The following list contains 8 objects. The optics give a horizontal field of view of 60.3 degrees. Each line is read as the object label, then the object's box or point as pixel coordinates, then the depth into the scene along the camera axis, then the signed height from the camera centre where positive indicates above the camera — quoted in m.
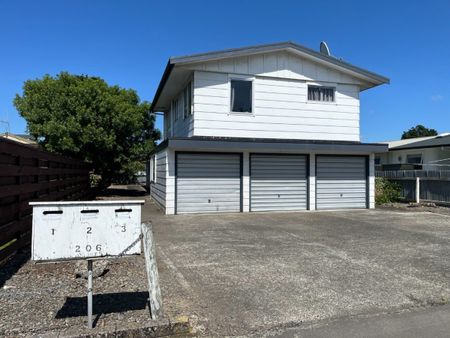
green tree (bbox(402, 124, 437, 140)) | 76.16 +9.49
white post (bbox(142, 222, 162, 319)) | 3.88 -0.97
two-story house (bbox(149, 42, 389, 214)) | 13.43 +1.56
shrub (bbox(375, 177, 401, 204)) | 17.69 -0.57
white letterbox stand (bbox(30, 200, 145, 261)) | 3.64 -0.52
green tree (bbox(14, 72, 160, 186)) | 19.75 +2.86
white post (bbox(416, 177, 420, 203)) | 16.95 -0.48
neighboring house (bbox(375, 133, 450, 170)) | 24.03 +1.79
